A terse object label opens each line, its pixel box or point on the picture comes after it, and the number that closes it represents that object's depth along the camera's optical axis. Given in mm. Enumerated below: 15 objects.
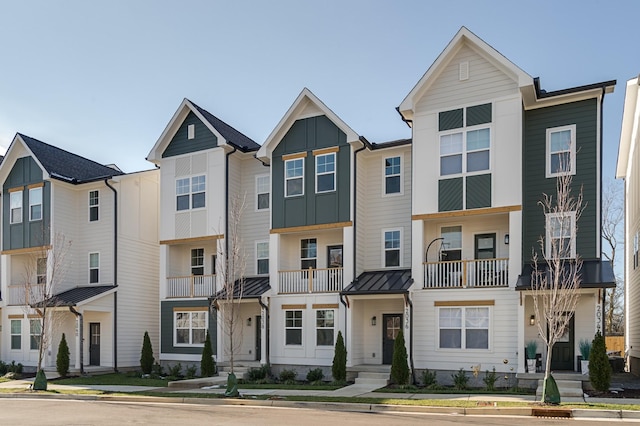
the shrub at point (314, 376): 21552
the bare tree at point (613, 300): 39031
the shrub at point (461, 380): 18791
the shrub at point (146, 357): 25516
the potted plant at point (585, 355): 17641
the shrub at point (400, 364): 19469
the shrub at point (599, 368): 16547
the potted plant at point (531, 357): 18453
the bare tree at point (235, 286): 23553
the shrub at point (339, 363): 20891
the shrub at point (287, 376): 21984
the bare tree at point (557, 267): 15266
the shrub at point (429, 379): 19598
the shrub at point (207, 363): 23672
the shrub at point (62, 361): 25719
